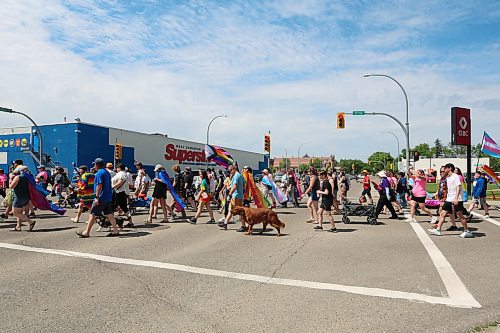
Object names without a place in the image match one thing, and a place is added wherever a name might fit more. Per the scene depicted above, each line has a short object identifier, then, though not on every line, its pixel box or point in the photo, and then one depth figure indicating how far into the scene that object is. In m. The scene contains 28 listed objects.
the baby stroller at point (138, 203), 14.09
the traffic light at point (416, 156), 23.63
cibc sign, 30.28
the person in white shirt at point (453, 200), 9.77
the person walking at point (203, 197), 12.24
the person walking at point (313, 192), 12.30
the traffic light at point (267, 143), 34.37
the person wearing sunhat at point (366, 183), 18.66
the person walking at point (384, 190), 13.26
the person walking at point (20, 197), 10.43
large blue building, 40.56
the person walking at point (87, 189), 10.88
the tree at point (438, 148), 153.60
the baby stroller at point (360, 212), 12.82
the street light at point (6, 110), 26.00
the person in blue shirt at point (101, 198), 9.42
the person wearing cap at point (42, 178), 15.49
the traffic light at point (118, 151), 38.58
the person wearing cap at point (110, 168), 12.09
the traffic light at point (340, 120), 27.39
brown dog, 10.36
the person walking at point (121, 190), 11.53
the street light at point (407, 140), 23.81
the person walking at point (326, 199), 10.93
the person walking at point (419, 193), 12.48
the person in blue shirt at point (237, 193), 11.22
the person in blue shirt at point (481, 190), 14.30
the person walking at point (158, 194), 12.05
